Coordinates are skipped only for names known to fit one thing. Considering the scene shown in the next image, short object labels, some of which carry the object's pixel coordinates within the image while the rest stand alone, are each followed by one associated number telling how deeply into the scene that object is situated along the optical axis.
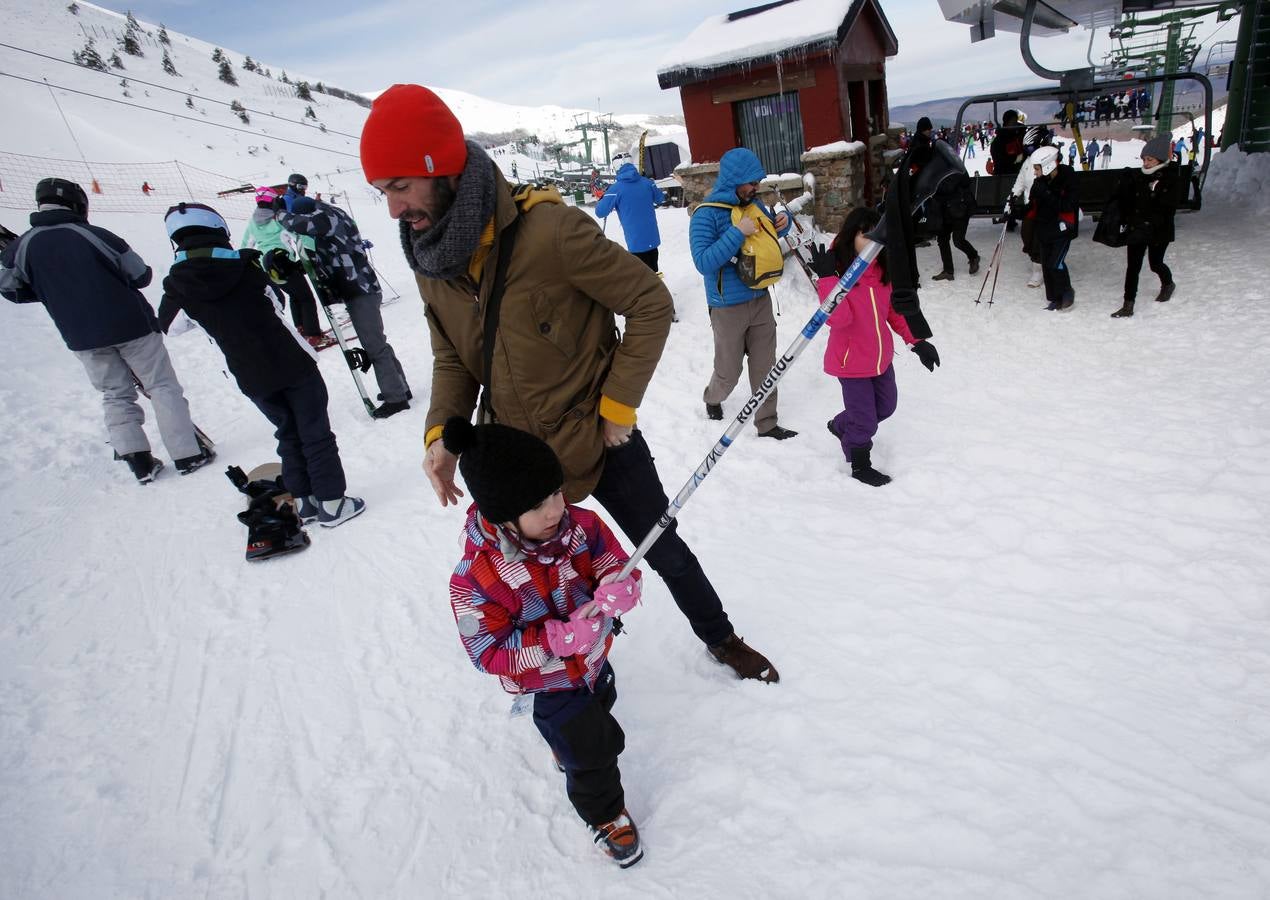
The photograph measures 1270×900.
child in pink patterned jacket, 1.84
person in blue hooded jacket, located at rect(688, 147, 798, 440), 4.71
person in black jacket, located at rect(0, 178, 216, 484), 4.61
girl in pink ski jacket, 4.09
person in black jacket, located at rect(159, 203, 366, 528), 3.85
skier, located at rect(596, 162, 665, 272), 7.74
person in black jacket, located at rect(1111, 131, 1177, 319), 6.45
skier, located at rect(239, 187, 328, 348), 5.57
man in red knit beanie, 1.82
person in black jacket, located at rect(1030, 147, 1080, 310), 6.87
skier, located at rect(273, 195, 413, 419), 5.54
